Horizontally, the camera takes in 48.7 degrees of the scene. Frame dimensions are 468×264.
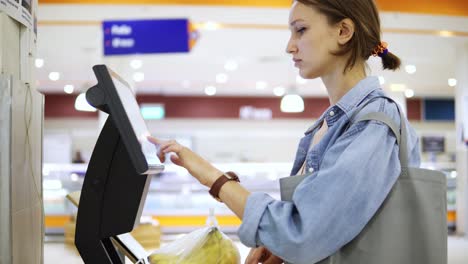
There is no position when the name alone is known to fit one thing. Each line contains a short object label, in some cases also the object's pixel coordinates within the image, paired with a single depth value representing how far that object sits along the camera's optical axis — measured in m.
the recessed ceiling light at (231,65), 10.56
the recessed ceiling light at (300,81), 12.78
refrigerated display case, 8.27
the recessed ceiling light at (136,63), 10.16
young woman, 1.07
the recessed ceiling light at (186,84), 13.45
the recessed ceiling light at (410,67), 10.14
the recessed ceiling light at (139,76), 12.20
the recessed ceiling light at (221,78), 12.54
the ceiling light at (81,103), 9.56
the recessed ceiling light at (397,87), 13.69
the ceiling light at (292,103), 10.44
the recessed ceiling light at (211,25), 7.16
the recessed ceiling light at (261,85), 13.52
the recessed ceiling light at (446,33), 7.54
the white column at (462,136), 8.70
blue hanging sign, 6.44
